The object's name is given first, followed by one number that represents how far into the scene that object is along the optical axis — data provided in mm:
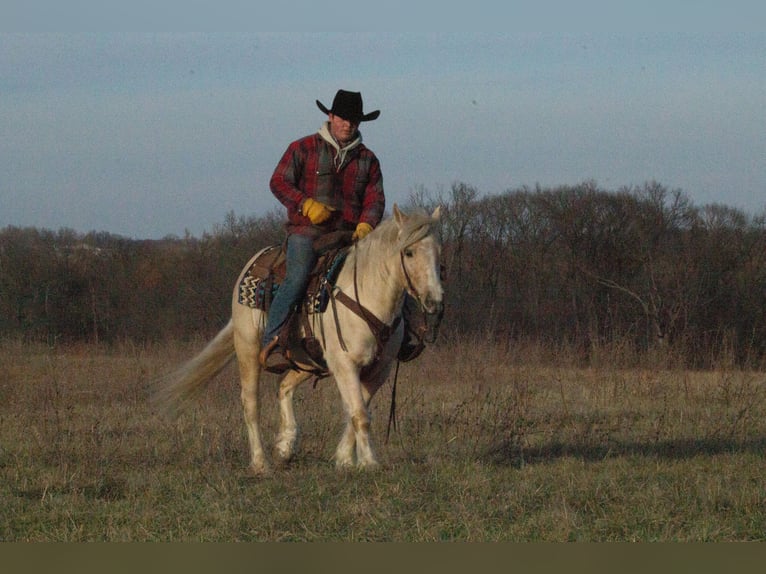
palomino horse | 14148
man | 16000
